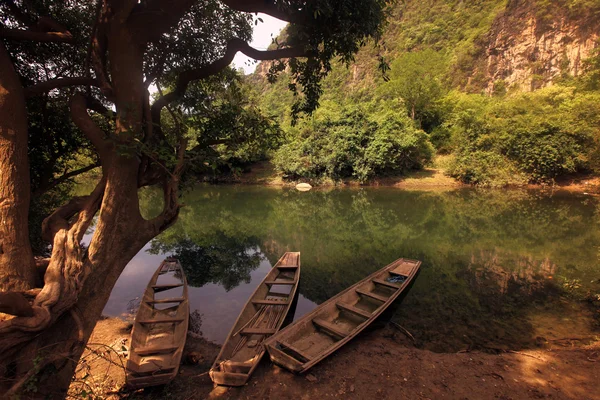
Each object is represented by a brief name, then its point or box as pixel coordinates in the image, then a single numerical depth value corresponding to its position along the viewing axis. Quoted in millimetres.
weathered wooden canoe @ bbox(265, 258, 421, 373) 4703
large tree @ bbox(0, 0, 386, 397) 3172
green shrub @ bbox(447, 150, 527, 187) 26078
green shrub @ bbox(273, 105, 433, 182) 28469
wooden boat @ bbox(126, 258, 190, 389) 4375
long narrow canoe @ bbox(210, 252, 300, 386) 4477
